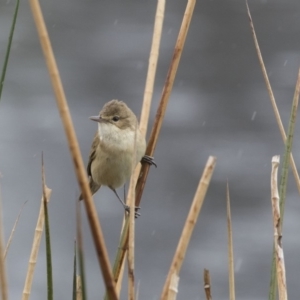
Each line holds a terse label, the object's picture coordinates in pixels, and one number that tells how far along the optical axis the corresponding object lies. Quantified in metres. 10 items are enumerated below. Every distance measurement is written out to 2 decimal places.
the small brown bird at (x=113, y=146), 7.57
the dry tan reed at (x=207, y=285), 4.40
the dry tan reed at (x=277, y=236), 4.86
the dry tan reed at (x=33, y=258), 5.04
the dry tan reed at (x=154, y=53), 5.48
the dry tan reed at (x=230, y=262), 5.04
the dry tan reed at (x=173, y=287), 3.90
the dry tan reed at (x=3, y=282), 3.77
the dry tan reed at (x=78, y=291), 4.87
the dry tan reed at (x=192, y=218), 3.54
